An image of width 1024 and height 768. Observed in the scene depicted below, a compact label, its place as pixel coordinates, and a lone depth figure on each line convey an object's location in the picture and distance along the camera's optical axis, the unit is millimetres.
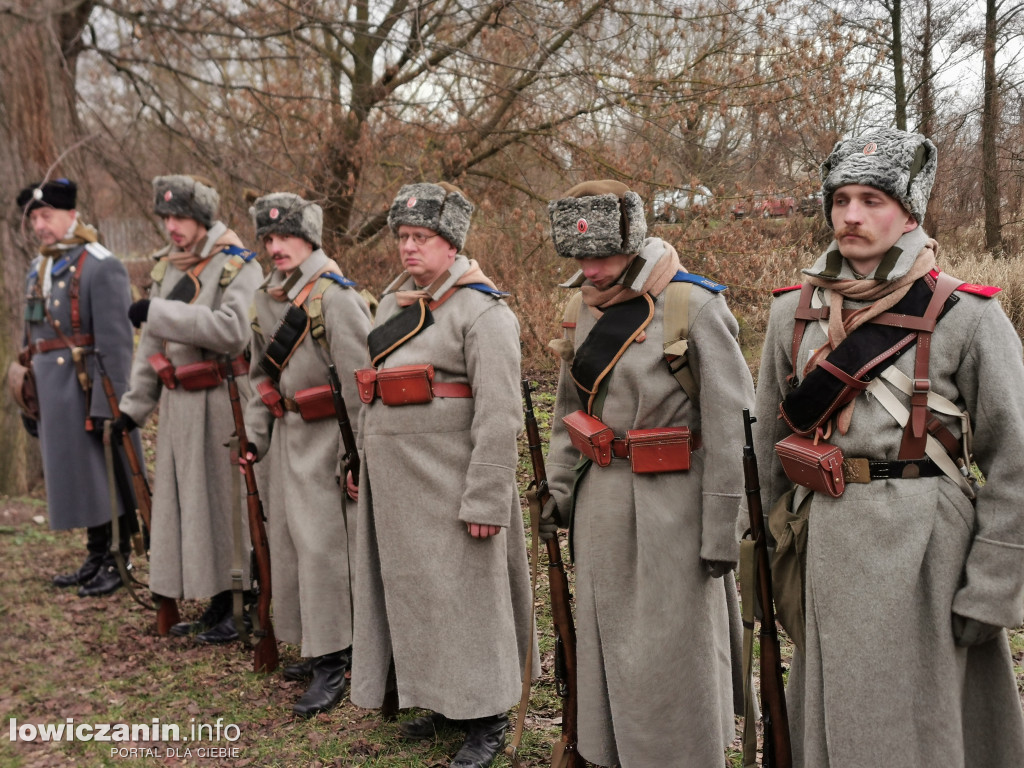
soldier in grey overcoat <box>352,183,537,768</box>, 3896
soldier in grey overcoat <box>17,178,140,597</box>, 6395
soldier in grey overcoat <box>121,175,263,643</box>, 5457
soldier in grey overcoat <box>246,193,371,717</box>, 4684
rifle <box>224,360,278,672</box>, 5004
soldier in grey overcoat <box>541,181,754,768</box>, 3205
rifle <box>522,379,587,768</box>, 3484
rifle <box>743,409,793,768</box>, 2879
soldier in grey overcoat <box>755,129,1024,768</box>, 2543
